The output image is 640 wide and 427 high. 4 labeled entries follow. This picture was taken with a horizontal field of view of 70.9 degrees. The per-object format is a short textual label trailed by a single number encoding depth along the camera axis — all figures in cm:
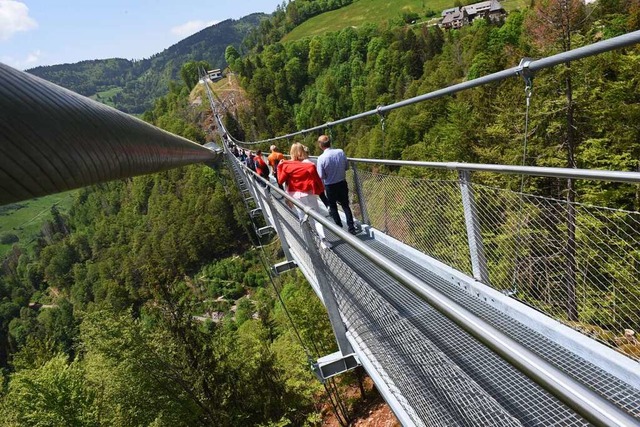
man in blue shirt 570
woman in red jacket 593
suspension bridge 60
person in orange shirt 865
